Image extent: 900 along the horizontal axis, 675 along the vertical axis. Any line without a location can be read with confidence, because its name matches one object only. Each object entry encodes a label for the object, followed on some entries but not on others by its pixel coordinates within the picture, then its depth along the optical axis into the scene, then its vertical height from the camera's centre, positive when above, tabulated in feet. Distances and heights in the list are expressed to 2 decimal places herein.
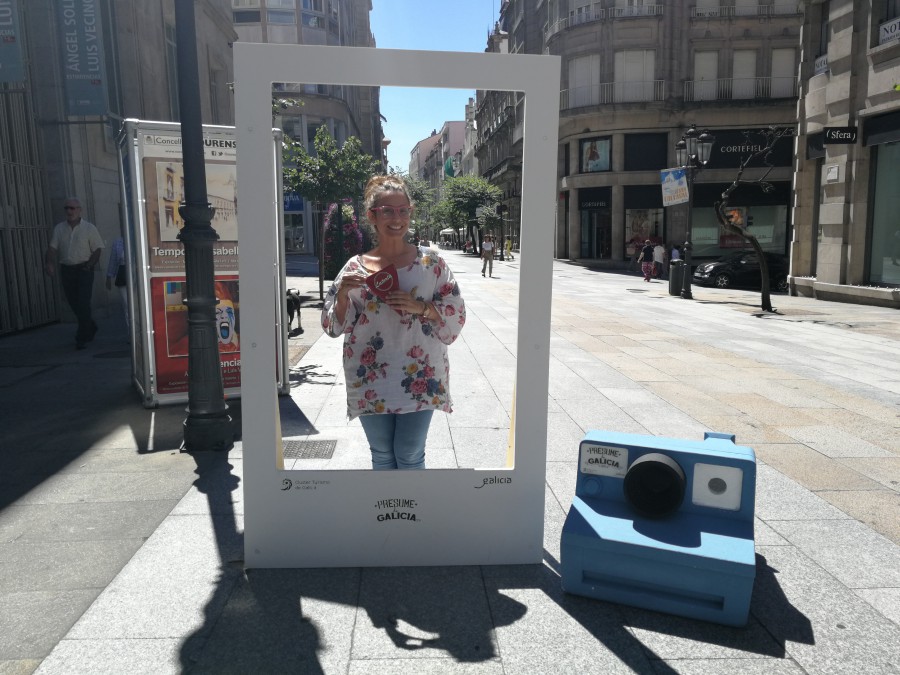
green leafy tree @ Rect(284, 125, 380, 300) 48.29 +3.48
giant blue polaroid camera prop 9.68 -4.30
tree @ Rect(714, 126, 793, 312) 50.65 -2.72
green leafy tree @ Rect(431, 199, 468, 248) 183.01 +2.06
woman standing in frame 10.71 -1.45
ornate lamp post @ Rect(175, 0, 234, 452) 16.89 -1.18
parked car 76.64 -5.40
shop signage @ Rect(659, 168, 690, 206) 63.10 +2.94
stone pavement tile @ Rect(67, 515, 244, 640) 9.64 -5.25
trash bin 67.29 -5.15
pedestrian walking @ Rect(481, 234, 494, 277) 85.46 -3.23
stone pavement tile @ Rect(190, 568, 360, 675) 8.83 -5.26
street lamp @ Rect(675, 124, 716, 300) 63.67 +5.91
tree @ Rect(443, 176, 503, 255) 180.55 +6.95
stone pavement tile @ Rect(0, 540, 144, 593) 10.89 -5.27
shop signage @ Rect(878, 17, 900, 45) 50.67 +13.19
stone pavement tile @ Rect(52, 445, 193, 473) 16.21 -5.33
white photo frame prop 10.14 -3.46
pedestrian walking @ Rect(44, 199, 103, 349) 31.32 -1.18
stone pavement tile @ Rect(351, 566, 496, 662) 9.18 -5.30
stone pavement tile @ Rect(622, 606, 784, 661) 9.14 -5.38
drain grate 17.02 -5.34
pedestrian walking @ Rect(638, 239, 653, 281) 90.17 -4.83
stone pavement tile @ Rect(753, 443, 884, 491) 15.46 -5.56
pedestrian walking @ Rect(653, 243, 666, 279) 96.02 -5.26
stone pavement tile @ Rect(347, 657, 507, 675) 8.70 -5.30
